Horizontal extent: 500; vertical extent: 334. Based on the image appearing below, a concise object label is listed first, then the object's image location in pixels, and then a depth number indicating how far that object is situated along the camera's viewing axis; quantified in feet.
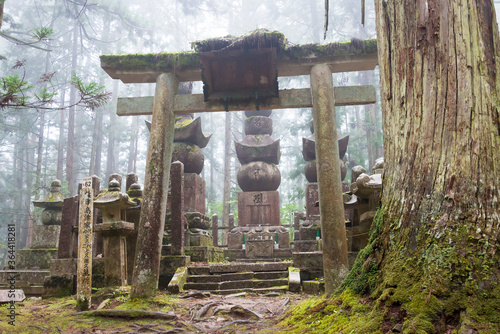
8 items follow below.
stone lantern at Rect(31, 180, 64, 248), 36.01
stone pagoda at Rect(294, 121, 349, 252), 30.86
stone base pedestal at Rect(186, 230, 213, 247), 28.37
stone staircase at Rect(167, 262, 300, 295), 21.71
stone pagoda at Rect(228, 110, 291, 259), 35.04
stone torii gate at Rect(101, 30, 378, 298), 18.37
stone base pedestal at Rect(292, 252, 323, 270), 23.62
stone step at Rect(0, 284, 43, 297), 27.02
